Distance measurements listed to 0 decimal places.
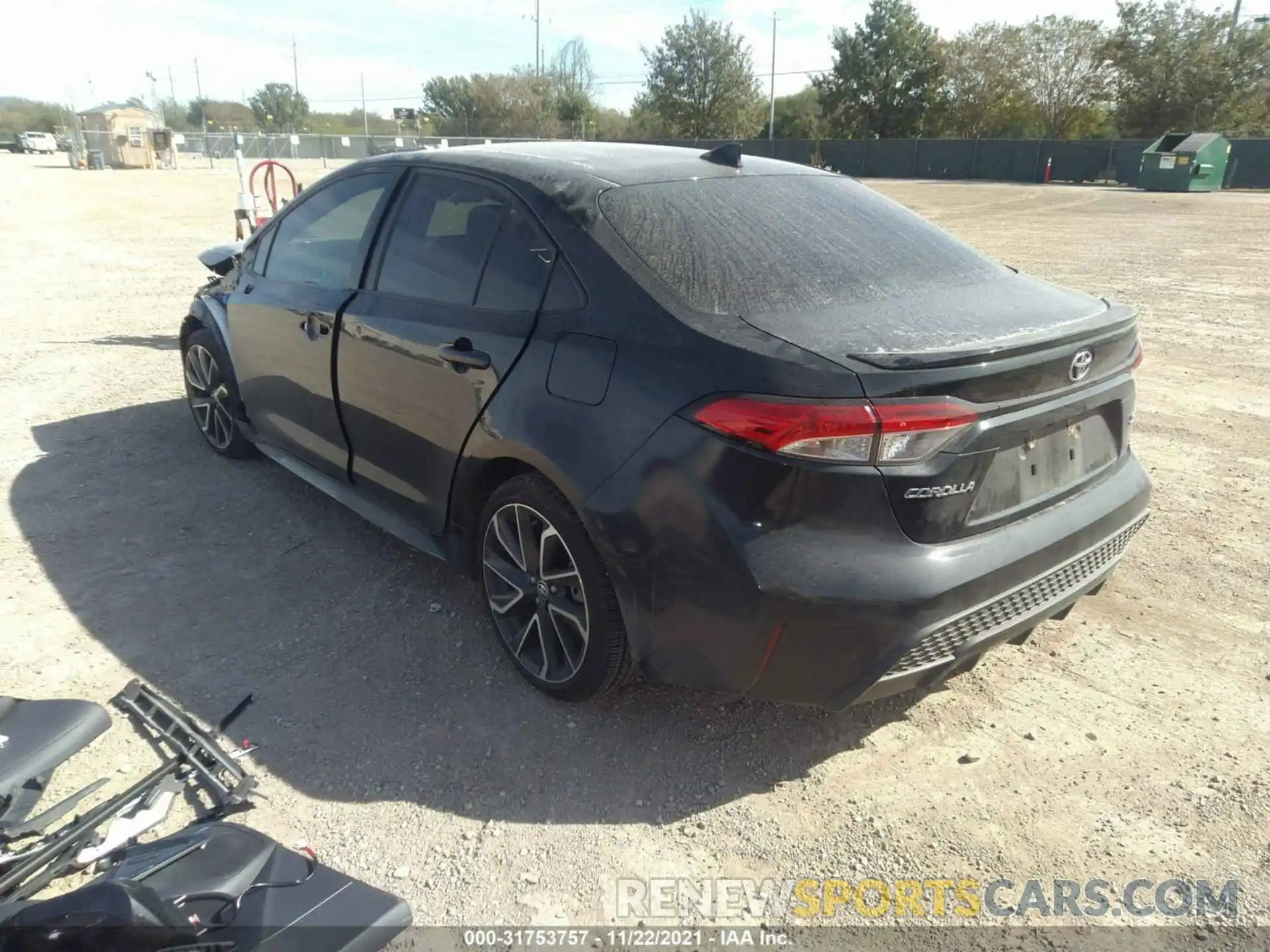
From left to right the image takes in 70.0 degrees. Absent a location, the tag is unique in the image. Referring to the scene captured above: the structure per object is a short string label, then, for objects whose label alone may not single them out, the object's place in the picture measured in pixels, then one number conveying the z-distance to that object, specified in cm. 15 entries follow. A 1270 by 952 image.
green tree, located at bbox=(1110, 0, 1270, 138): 4450
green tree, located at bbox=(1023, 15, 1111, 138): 5016
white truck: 6500
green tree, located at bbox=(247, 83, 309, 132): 9356
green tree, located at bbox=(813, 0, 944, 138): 5622
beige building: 4234
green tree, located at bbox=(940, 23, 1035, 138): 5312
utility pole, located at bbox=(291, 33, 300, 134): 9431
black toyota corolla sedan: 230
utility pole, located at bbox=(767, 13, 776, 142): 6003
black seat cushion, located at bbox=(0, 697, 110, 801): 261
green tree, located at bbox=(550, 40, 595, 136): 6538
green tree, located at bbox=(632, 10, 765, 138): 6588
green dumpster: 3109
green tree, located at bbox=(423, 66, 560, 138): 6425
